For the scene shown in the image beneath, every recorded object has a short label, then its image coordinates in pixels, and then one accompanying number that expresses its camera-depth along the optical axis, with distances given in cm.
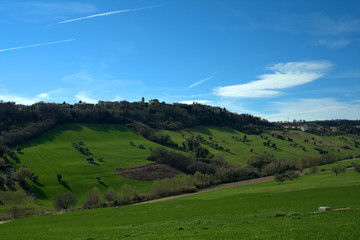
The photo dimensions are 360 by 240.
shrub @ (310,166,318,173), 10888
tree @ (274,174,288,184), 8606
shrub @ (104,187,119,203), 7888
